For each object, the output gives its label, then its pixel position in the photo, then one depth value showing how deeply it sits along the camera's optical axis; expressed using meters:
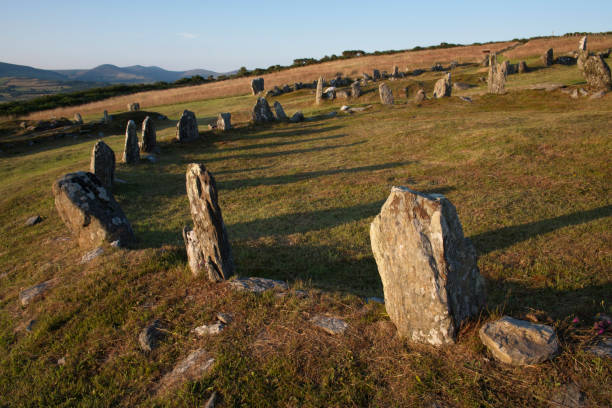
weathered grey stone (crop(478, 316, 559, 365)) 4.27
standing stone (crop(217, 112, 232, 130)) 27.31
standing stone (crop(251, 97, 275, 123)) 29.18
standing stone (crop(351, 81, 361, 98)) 36.66
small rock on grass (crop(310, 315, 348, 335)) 5.50
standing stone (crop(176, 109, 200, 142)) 24.09
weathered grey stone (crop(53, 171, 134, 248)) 10.48
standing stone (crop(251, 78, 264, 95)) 48.54
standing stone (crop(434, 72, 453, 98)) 31.16
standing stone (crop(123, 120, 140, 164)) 19.97
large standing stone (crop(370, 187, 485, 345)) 4.82
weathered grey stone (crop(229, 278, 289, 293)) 6.85
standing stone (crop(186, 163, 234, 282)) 7.37
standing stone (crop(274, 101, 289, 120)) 29.97
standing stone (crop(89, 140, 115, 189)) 16.09
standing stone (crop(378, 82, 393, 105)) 31.92
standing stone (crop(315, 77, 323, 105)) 37.78
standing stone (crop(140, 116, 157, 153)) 21.98
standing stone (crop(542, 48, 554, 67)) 38.75
